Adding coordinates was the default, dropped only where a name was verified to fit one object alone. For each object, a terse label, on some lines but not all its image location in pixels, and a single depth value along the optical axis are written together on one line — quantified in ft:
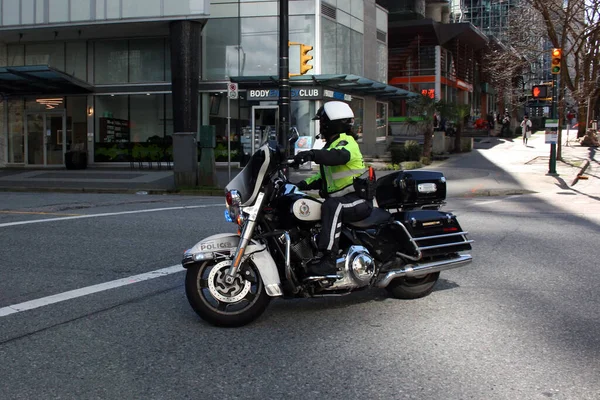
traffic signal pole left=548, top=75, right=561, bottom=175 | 69.72
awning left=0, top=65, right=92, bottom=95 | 75.72
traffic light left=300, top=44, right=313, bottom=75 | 56.44
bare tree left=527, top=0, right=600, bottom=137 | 90.63
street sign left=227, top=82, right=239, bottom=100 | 59.52
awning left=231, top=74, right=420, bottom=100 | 81.04
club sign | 82.38
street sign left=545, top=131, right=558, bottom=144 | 69.09
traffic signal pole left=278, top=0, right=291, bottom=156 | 52.54
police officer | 16.87
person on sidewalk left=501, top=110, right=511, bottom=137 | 146.26
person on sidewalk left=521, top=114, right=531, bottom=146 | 119.92
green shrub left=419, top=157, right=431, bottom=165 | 85.33
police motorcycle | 16.39
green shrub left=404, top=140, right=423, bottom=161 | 87.43
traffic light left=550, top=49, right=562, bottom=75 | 66.95
